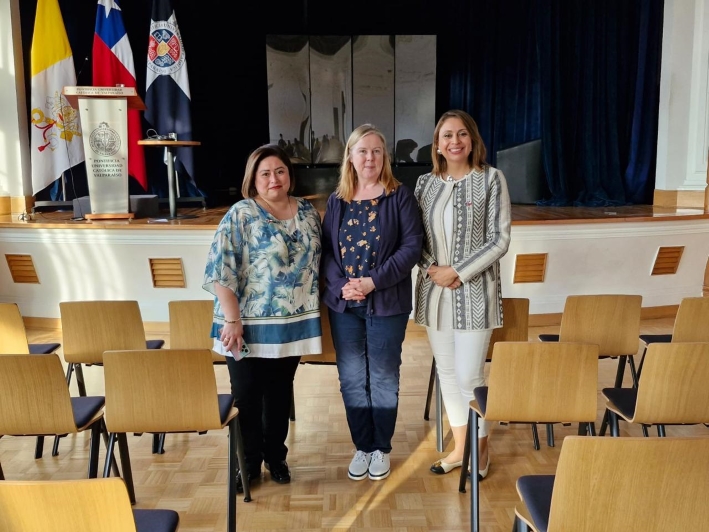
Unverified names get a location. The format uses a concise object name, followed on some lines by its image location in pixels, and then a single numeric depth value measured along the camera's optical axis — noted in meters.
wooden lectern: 5.40
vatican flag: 6.38
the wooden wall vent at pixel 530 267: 5.13
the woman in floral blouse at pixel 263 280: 2.37
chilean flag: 6.69
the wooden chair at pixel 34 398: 2.08
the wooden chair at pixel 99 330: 2.86
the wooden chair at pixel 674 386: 2.11
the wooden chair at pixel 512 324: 2.88
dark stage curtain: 7.48
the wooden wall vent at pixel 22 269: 5.31
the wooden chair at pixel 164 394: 2.11
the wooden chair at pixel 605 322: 2.87
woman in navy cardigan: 2.45
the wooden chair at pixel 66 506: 1.27
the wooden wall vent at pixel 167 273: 5.12
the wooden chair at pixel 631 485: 1.36
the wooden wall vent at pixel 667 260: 5.36
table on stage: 5.66
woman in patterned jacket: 2.52
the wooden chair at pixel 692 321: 2.88
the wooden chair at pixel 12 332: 2.82
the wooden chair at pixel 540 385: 2.13
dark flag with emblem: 6.85
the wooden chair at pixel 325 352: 2.86
